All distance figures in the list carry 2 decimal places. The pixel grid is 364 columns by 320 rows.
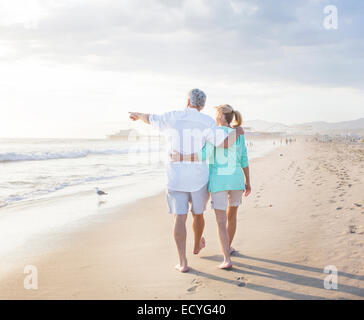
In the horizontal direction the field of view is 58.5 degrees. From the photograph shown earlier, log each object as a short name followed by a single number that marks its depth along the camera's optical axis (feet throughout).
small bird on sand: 29.20
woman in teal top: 12.30
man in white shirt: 11.57
